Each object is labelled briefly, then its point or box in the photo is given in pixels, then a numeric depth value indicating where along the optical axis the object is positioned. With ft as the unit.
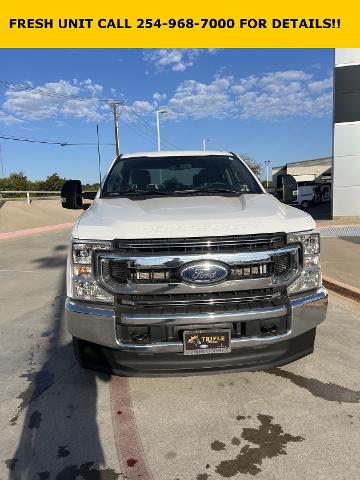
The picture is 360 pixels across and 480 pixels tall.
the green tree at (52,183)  203.03
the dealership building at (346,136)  54.90
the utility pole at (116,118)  146.63
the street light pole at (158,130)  118.73
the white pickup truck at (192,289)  9.37
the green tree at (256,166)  294.41
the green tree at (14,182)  182.60
